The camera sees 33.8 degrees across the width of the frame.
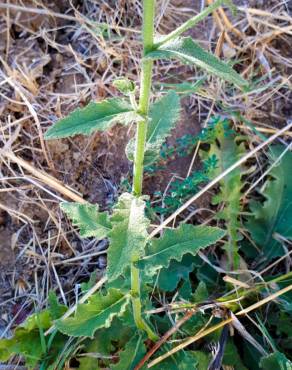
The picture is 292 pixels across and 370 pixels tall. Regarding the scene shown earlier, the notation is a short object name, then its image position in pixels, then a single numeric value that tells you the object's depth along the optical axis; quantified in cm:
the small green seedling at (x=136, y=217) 30
